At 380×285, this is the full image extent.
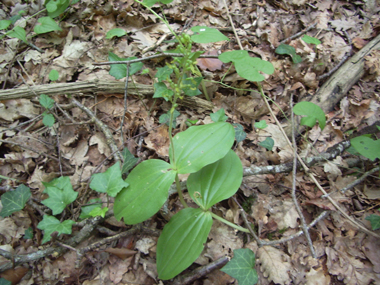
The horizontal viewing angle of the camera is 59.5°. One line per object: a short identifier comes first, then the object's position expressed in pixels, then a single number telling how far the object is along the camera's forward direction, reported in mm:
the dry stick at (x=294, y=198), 445
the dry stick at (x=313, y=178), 469
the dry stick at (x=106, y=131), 515
